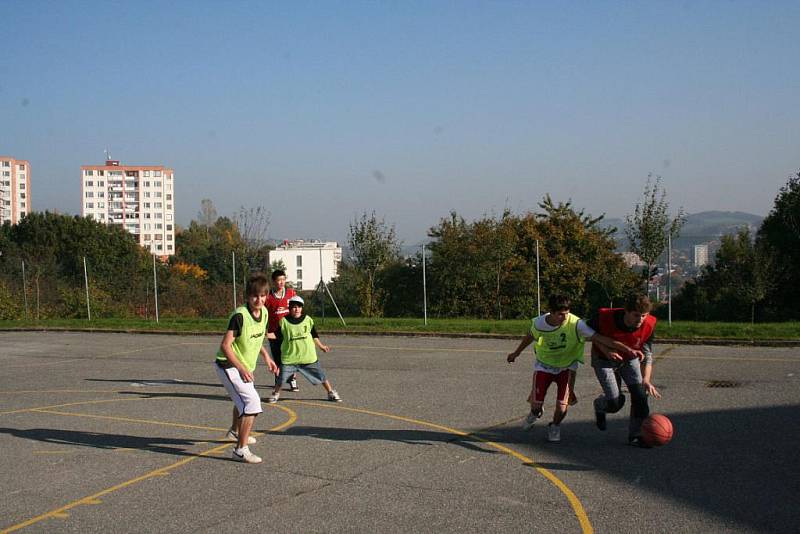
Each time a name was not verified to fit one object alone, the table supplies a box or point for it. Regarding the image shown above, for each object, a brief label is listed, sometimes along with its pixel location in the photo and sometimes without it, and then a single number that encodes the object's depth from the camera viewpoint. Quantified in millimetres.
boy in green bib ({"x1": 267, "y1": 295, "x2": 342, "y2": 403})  11969
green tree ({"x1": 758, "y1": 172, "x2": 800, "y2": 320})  30859
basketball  8531
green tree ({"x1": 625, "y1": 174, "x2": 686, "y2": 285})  25844
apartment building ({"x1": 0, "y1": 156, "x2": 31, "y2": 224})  169012
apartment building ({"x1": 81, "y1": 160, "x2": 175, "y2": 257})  166000
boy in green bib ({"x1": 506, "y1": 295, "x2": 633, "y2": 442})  8891
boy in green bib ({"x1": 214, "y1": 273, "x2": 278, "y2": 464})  8172
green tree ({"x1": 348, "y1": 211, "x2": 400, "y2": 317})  30531
